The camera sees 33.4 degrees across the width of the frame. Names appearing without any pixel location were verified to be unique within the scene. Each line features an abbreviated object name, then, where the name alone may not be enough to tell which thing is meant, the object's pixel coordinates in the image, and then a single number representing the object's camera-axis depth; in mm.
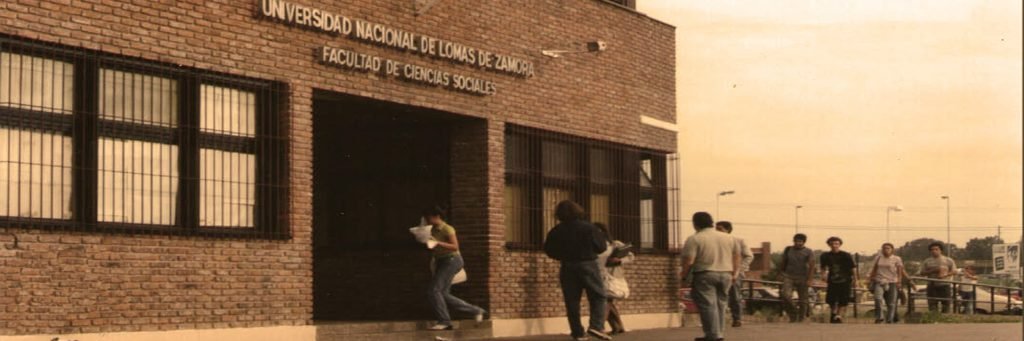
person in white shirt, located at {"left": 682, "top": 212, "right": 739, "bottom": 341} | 18031
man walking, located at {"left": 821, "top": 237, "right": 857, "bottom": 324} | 26953
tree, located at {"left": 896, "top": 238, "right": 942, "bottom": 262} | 57938
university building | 15125
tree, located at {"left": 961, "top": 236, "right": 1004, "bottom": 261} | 56703
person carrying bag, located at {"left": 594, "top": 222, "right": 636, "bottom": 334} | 20859
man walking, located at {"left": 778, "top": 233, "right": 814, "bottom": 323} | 26953
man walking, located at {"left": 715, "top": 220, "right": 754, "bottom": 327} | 24219
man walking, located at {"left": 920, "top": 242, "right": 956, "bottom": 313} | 29953
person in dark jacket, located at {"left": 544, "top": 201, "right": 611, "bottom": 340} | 18500
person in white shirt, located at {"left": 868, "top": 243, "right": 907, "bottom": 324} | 27438
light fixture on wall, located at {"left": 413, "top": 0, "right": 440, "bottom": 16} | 19656
